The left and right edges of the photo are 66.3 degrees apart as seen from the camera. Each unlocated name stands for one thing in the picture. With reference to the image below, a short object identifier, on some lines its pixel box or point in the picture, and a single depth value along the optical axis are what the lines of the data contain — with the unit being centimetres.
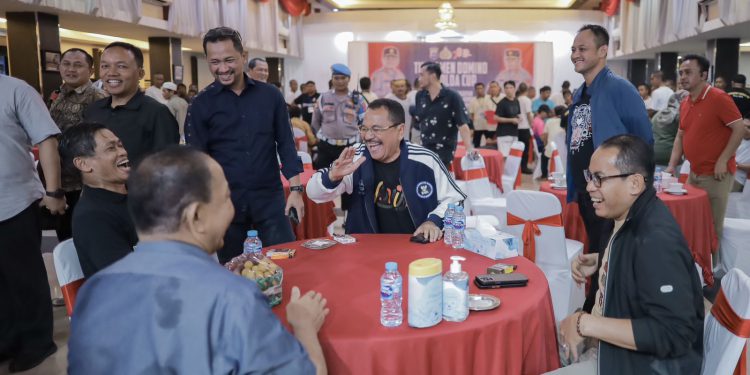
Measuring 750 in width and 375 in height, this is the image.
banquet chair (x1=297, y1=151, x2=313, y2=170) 545
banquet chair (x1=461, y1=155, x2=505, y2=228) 512
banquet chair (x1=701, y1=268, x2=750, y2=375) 147
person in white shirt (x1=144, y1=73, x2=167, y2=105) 951
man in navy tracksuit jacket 263
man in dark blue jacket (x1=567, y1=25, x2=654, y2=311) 299
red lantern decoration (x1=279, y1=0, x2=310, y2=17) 1572
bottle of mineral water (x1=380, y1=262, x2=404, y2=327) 151
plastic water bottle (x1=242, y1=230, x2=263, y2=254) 214
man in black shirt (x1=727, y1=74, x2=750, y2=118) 492
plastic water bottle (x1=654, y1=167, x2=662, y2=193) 402
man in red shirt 401
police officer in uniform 579
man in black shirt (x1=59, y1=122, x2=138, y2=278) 181
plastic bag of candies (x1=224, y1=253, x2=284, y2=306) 164
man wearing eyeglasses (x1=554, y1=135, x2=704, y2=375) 148
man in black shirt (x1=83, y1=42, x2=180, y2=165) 275
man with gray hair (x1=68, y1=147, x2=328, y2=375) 102
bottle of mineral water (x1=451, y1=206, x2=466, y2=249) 232
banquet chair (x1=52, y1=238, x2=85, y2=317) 195
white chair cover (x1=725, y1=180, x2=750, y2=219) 506
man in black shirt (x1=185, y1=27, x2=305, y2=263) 290
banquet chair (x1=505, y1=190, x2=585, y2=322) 319
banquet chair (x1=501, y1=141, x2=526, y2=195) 606
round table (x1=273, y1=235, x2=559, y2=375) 144
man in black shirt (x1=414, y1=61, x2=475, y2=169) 540
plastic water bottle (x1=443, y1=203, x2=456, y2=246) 238
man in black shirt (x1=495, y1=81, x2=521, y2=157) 952
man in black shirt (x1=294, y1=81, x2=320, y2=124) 938
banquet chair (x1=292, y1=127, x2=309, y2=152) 747
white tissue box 215
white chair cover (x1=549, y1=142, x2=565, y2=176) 562
